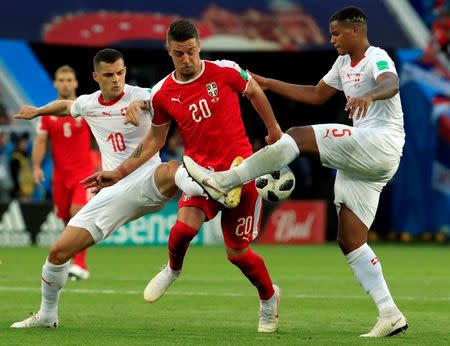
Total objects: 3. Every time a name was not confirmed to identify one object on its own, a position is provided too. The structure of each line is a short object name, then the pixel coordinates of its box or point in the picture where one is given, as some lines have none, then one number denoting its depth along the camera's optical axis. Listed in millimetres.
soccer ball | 18719
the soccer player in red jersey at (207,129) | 19250
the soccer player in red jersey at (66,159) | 31891
